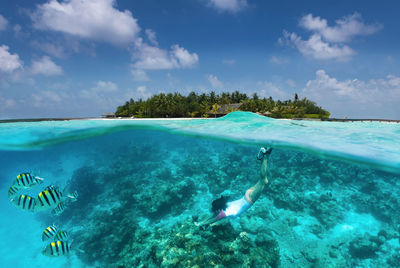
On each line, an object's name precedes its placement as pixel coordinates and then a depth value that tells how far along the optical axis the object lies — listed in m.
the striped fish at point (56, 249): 4.69
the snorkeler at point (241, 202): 6.25
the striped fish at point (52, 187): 4.64
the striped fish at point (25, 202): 4.81
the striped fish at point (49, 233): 5.13
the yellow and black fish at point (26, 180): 5.12
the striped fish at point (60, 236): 5.25
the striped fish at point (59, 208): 5.64
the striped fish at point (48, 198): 4.64
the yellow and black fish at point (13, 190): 5.51
